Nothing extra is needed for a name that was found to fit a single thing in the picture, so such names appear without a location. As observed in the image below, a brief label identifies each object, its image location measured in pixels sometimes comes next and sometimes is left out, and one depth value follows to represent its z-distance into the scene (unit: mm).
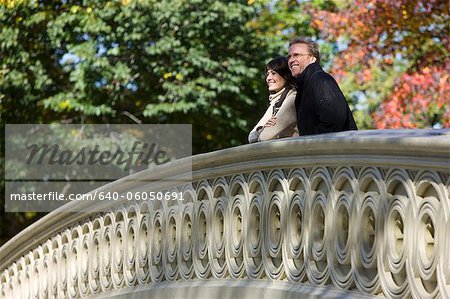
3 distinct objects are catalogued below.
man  10646
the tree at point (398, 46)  26179
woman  11771
